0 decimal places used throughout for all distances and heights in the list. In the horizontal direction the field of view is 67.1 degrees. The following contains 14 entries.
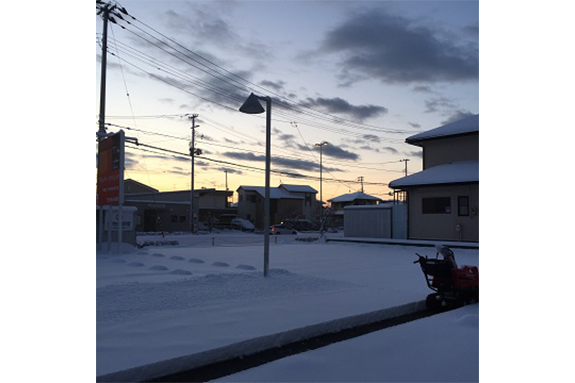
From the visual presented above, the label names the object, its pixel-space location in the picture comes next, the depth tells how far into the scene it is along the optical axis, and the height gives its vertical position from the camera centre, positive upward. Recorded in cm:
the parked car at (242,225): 5644 -226
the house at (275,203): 6775 +77
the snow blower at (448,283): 827 -141
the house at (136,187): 6531 +305
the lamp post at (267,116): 1099 +243
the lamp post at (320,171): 4965 +432
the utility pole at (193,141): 4706 +742
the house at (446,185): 2226 +126
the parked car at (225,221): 6025 -196
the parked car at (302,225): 5744 -223
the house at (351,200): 7981 +160
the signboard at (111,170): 1602 +143
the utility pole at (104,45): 2053 +855
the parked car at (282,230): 4722 -241
